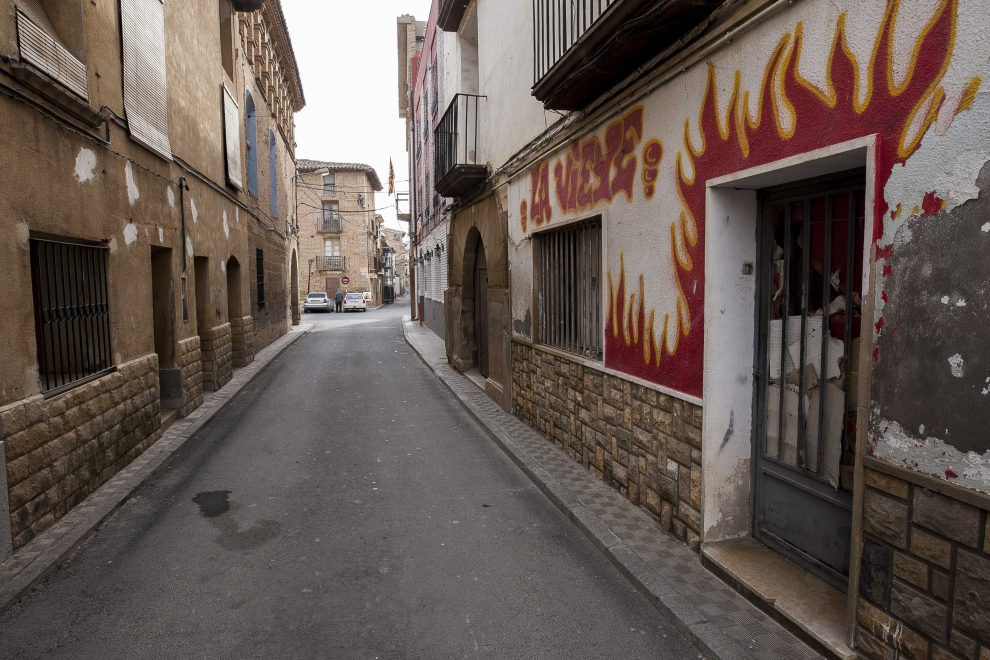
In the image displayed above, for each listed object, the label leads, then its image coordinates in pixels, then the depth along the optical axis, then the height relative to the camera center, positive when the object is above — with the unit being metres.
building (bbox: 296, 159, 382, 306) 47.31 +4.00
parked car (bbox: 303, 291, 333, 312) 41.88 -1.47
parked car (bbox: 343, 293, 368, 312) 43.54 -1.49
